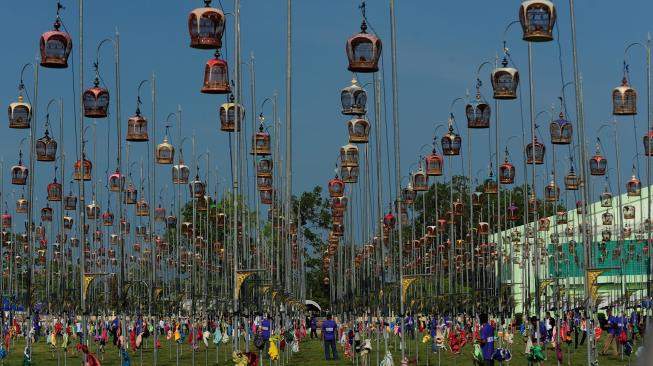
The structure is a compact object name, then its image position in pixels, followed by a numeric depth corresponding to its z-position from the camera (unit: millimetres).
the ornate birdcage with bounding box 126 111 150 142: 35875
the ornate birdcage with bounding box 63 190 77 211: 57656
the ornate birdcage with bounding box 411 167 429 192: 47625
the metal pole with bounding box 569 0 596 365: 26328
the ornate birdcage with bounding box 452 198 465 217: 58531
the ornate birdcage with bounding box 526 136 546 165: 36562
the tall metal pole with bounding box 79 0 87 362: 27203
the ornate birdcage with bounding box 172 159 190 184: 50469
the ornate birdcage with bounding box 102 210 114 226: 62391
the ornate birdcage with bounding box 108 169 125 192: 44191
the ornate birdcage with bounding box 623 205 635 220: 63750
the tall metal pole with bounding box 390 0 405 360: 25422
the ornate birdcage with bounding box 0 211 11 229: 69075
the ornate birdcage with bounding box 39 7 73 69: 26953
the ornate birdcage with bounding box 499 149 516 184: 41312
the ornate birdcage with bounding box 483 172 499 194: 47844
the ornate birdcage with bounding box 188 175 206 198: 52219
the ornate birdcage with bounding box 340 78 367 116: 32156
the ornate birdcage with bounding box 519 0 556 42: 25688
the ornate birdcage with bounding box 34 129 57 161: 37781
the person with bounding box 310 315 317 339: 74062
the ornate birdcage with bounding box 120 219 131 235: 71381
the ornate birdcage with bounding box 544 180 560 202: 51034
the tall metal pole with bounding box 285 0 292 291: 27750
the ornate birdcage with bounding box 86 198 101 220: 50184
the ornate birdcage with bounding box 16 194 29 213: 55431
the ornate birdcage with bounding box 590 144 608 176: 46500
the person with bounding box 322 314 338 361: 46188
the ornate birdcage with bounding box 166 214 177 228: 63162
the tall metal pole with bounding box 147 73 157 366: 38594
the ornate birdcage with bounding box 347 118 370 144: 35969
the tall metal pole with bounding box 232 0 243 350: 24406
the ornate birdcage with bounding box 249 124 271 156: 37250
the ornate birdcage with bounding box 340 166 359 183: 48531
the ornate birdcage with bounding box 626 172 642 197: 53844
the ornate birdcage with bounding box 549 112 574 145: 36969
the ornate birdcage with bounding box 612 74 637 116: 33312
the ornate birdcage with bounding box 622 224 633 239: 68406
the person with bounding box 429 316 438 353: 50250
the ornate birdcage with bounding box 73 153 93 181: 42231
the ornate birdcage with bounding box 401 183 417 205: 51797
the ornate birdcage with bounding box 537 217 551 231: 67512
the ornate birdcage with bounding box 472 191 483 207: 56000
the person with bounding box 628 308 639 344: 50488
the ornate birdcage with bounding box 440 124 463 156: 38844
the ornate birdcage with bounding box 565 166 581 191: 49938
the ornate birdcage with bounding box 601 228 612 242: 65062
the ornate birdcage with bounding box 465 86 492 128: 33438
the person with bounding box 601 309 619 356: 43550
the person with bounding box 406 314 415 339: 63800
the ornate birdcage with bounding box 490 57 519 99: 29406
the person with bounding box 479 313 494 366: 29406
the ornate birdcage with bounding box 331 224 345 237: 65188
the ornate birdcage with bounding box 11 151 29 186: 42062
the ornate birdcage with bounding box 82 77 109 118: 29625
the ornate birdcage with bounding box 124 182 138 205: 53725
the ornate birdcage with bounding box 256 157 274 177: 45344
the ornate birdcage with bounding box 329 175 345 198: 51125
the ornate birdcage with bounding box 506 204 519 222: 49969
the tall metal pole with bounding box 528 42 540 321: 30323
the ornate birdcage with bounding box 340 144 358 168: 40031
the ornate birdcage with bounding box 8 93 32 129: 33844
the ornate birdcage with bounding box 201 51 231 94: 26547
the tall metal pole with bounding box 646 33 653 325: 36162
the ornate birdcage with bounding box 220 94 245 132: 31500
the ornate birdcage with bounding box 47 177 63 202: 44734
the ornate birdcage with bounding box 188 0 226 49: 24719
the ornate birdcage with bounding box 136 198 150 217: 59619
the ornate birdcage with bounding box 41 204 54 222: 60031
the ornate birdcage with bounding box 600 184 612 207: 61375
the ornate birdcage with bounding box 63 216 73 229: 65363
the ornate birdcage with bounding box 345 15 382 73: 25625
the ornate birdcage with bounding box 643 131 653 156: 36062
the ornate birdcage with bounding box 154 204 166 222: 64750
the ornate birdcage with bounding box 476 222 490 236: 67375
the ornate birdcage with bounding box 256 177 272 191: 48703
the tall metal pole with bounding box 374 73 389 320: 28697
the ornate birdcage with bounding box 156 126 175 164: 42250
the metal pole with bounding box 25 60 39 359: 35812
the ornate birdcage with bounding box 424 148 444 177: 43781
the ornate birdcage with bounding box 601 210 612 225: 61578
